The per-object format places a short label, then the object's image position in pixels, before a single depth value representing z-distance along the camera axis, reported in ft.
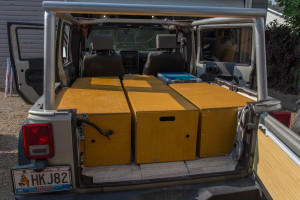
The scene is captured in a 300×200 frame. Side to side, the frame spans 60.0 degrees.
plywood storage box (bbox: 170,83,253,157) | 7.47
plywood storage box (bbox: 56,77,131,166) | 6.89
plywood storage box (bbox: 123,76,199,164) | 7.04
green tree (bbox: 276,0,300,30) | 26.67
